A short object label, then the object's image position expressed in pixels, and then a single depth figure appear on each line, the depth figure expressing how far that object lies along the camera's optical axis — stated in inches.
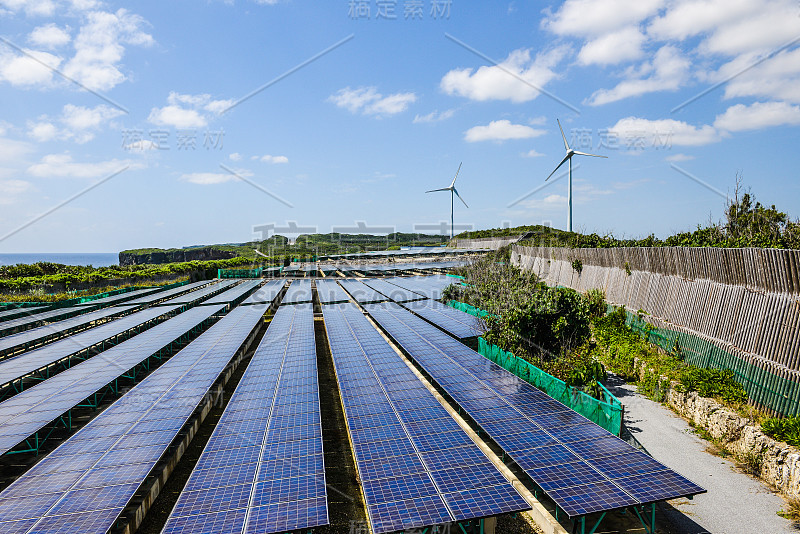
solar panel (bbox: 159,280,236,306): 1464.1
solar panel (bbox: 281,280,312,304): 1471.5
